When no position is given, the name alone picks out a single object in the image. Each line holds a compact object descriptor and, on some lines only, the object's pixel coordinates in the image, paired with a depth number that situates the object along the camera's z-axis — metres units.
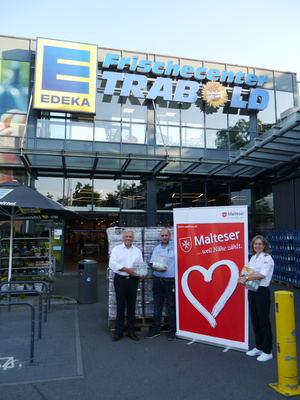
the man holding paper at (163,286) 5.52
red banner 5.00
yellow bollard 3.66
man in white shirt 5.40
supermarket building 13.68
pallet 5.67
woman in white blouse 4.55
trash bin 8.30
